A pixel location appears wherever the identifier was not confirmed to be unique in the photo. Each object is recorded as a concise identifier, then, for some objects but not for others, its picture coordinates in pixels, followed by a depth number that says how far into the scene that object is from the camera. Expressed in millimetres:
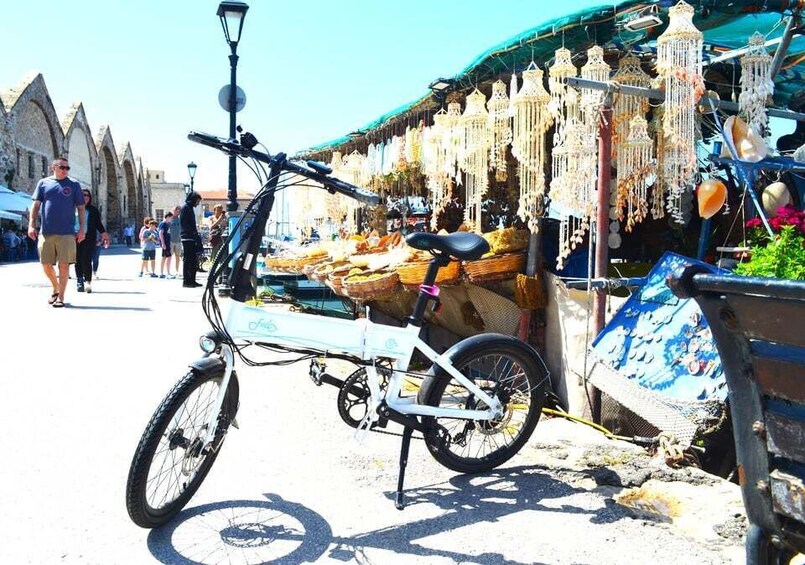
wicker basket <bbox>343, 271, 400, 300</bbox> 6025
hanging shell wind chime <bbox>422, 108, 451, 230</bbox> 6758
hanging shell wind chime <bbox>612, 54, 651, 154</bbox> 4762
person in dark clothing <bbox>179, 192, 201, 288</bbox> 12703
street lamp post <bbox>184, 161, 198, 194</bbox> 24719
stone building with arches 33188
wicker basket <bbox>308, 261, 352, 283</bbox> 7865
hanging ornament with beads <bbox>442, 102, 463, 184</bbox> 6272
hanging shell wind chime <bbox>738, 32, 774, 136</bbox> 4797
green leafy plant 3920
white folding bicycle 2953
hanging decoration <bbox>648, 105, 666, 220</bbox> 4848
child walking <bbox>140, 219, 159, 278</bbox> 16953
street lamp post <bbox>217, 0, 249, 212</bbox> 10844
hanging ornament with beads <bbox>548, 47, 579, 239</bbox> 4758
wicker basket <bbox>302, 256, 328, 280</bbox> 8575
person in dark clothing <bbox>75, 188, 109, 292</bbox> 11289
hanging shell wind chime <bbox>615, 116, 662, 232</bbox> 4781
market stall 4582
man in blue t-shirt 8789
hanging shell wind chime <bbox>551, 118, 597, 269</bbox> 4777
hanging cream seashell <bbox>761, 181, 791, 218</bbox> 5375
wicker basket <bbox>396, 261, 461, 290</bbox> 5590
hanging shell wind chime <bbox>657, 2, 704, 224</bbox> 4227
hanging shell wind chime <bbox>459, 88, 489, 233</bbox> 5855
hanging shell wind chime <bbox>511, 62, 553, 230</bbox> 5043
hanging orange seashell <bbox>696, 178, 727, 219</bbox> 4934
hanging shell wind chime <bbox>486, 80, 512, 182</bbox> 5582
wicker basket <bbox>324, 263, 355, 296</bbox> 7223
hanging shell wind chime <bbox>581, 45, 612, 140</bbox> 4570
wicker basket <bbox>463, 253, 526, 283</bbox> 5293
